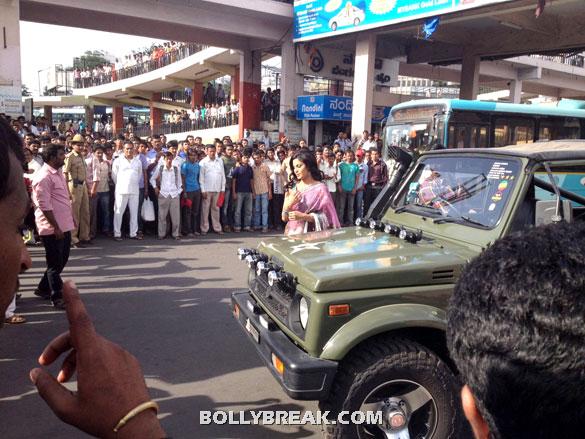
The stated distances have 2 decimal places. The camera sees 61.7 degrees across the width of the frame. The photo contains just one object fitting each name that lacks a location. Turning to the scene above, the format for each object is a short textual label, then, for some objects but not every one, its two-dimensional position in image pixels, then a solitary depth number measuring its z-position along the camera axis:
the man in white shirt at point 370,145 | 15.77
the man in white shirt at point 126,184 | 9.29
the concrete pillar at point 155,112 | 42.58
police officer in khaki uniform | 8.30
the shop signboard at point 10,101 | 14.06
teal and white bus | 11.87
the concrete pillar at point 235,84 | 26.62
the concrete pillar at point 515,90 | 28.72
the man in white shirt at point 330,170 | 11.85
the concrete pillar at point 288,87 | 20.09
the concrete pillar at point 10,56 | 14.23
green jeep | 2.81
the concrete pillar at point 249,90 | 21.94
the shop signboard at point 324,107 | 19.47
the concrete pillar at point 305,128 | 20.34
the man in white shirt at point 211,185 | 10.20
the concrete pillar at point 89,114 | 50.21
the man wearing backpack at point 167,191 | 9.59
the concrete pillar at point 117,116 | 49.38
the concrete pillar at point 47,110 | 51.41
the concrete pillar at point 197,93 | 34.07
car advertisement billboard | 14.69
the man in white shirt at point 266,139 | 18.96
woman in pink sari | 4.81
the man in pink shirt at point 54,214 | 5.41
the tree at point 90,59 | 72.96
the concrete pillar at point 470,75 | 21.58
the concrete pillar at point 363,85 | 18.45
